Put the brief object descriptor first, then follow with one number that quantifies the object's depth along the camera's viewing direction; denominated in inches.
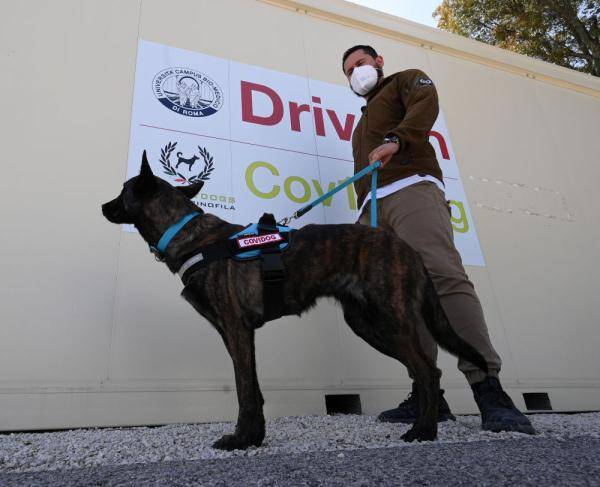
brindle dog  58.6
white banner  103.7
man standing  68.3
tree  304.7
